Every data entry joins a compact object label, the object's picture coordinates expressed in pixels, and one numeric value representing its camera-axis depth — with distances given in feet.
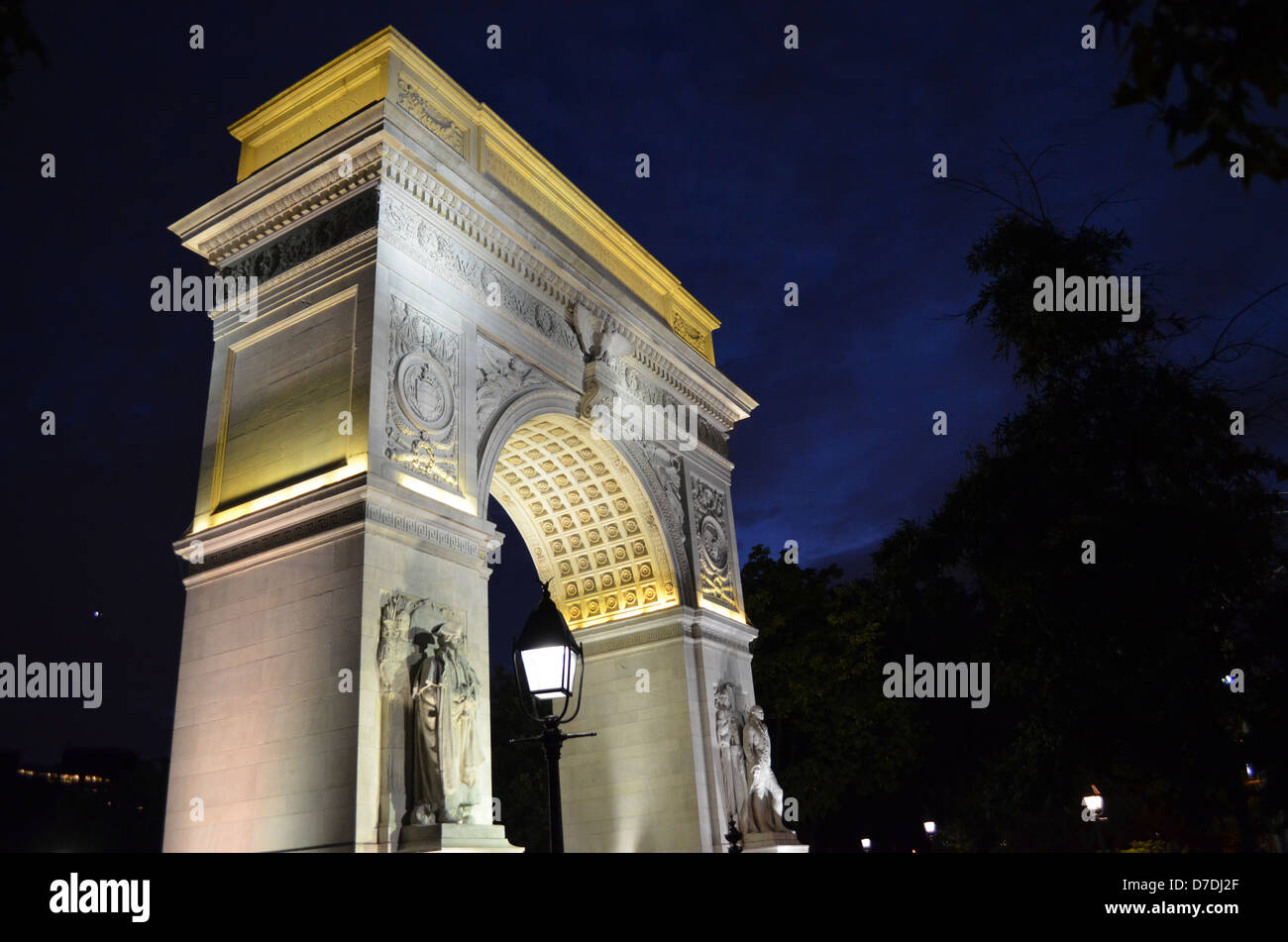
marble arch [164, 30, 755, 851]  45.93
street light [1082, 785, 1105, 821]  85.20
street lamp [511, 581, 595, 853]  23.03
